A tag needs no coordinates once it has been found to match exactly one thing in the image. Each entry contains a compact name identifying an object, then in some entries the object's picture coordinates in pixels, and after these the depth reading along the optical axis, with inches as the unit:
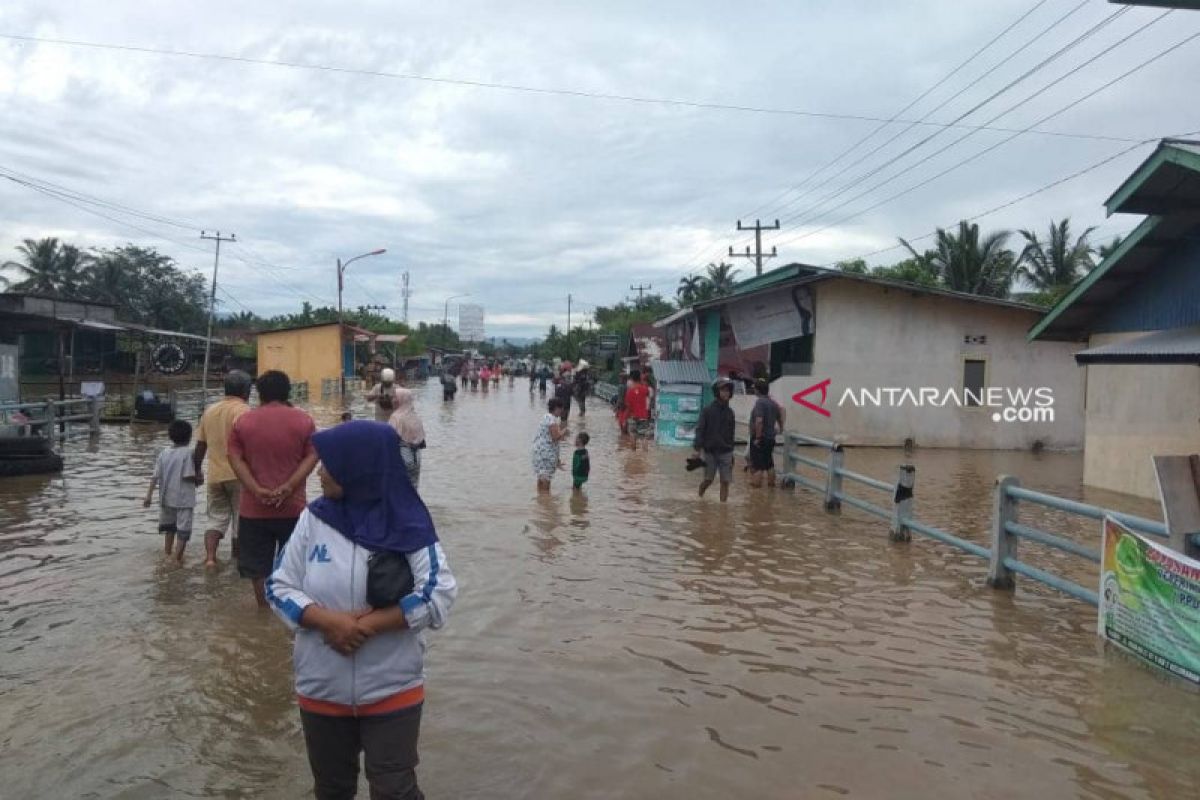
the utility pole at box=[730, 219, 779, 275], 1744.7
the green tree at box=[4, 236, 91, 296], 2278.5
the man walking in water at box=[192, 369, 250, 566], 297.1
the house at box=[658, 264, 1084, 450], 847.1
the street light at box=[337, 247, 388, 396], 1621.8
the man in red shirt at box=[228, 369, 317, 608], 248.1
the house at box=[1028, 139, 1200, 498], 404.2
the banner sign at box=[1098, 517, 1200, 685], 208.4
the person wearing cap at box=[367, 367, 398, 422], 419.2
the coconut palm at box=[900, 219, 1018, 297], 1496.1
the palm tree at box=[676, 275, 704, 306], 2746.1
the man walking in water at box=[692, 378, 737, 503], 475.5
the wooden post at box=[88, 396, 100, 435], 782.5
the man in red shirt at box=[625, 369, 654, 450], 828.0
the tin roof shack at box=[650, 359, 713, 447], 794.8
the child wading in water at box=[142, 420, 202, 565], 322.3
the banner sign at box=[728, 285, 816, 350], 848.3
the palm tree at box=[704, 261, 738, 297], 2669.8
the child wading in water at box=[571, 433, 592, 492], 507.4
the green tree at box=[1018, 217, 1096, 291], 1647.4
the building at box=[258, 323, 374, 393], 1711.4
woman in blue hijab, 122.3
